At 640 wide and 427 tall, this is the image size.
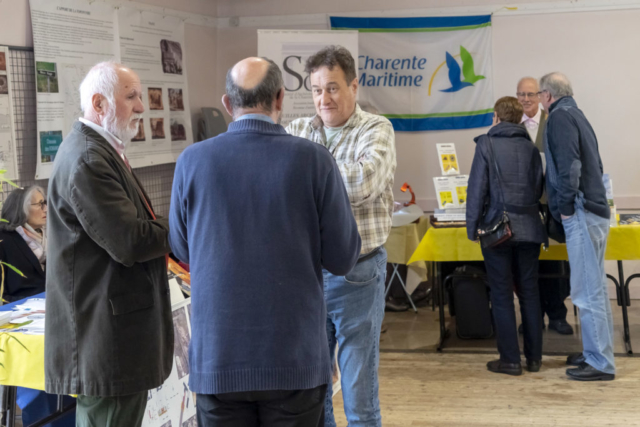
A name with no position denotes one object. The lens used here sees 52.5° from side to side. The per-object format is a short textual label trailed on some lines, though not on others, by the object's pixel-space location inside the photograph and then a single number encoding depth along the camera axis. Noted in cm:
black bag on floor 422
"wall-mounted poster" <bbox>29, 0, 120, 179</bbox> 377
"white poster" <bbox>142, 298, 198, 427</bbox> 229
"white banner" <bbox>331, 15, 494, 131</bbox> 569
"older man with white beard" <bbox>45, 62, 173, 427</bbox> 174
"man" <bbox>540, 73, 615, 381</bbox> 346
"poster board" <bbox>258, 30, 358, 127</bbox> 523
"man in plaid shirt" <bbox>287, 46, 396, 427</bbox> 209
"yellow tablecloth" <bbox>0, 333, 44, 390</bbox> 212
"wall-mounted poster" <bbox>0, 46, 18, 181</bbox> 356
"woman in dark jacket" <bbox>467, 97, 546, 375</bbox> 363
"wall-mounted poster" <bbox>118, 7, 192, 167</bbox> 469
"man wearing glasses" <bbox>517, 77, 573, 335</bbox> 451
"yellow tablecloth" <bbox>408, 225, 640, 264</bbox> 412
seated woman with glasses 324
